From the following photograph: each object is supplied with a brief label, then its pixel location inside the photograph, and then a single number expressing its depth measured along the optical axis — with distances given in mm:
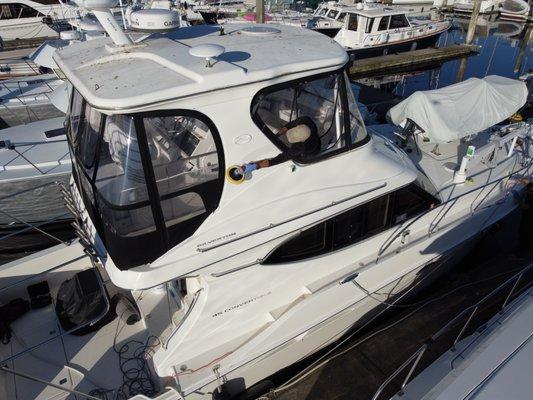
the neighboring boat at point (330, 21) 21875
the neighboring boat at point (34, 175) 7855
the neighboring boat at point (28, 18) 21406
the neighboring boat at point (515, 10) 32969
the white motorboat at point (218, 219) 3318
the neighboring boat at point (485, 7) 36438
